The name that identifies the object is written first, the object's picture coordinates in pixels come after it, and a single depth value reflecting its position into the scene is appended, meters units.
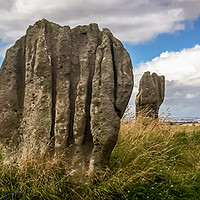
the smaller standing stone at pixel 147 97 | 12.30
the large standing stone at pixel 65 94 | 4.95
